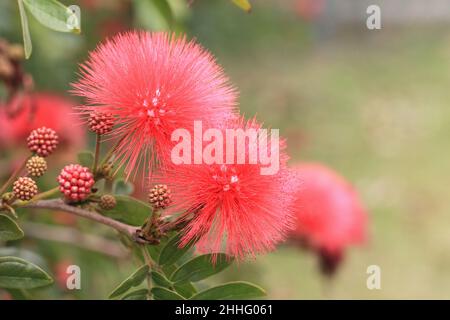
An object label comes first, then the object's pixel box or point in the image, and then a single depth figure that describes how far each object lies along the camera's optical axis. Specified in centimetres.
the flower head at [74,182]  50
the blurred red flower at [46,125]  82
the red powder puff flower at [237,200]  49
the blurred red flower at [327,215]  77
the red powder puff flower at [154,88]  49
